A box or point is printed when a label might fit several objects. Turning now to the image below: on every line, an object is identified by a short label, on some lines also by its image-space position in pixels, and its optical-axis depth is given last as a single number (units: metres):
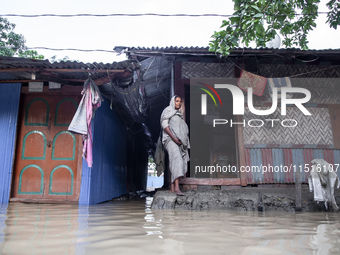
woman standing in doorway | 5.01
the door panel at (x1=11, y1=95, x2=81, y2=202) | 5.71
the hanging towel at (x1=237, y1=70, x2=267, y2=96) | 6.14
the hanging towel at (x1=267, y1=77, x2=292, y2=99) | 6.23
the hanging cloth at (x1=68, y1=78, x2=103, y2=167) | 4.98
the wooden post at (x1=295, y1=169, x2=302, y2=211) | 4.86
